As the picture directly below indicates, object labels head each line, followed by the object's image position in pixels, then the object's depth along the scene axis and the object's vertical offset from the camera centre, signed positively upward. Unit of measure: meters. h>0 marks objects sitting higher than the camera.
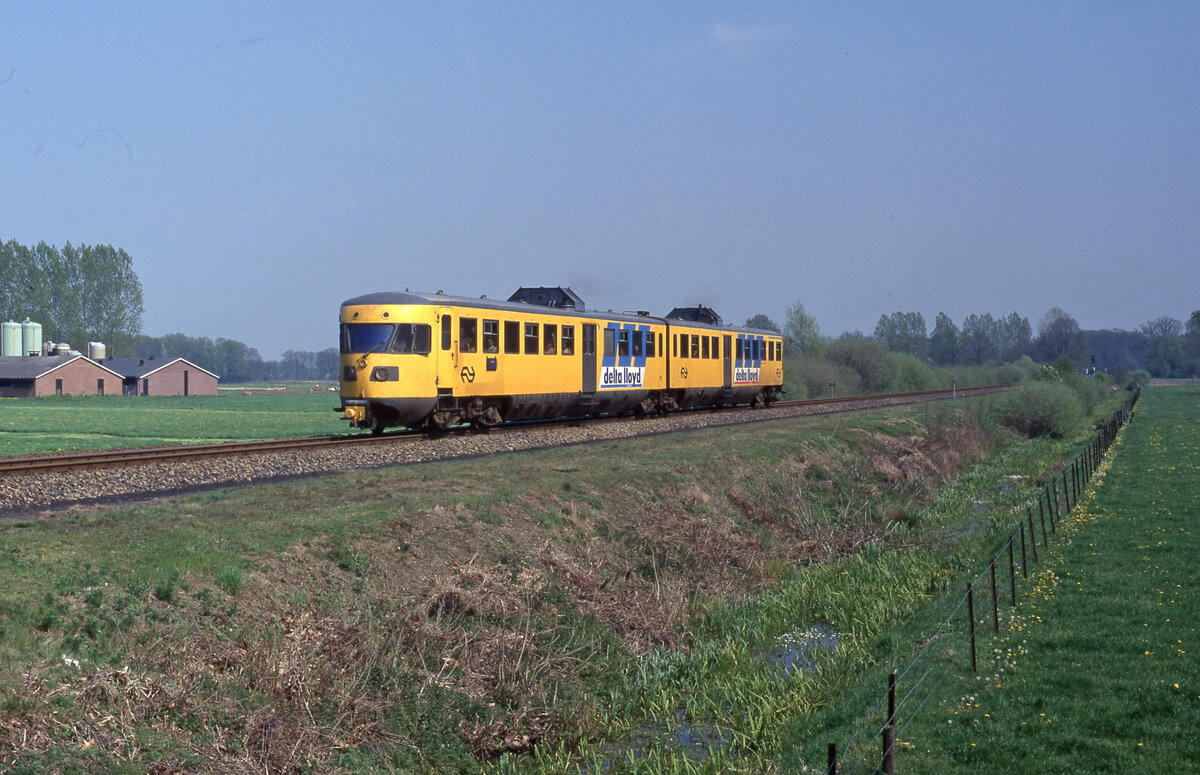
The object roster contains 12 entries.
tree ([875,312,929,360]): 180.25 +7.43
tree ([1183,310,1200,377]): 175.00 +3.43
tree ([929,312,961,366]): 165.50 +4.91
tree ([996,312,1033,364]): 193.50 +7.25
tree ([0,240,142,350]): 100.44 +9.71
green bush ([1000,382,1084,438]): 45.66 -1.89
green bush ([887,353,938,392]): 84.81 -0.22
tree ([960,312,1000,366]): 178.50 +5.68
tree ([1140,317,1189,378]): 177.12 +1.90
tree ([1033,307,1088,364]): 164.75 +5.68
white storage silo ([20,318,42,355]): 96.88 +4.73
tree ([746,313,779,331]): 107.44 +6.13
